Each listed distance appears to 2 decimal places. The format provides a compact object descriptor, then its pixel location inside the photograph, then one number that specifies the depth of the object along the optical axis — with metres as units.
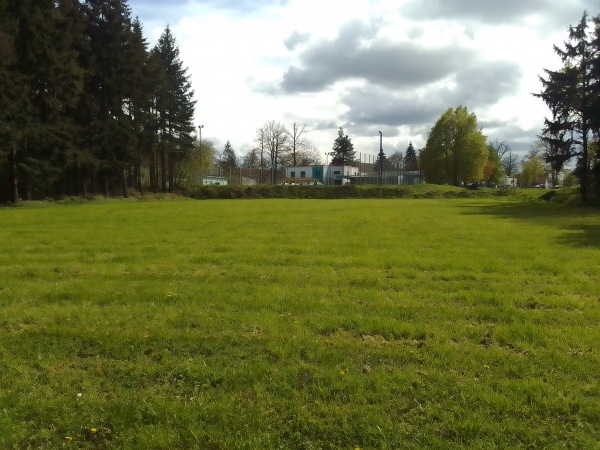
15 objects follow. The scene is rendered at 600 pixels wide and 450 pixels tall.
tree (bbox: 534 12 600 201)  36.72
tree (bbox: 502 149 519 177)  119.62
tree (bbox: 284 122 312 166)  100.19
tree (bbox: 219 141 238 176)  116.06
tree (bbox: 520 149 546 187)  94.81
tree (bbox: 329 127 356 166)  120.91
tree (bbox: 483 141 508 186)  96.43
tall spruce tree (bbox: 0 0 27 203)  32.12
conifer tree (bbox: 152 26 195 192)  54.72
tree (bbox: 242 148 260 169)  100.25
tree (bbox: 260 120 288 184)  95.56
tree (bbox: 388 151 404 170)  122.33
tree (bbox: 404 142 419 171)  133.75
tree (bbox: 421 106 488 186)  69.56
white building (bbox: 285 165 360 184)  107.69
